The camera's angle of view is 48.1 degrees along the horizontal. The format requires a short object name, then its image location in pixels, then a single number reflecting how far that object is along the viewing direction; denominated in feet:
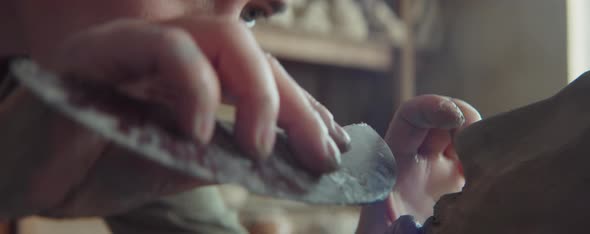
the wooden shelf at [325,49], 3.11
